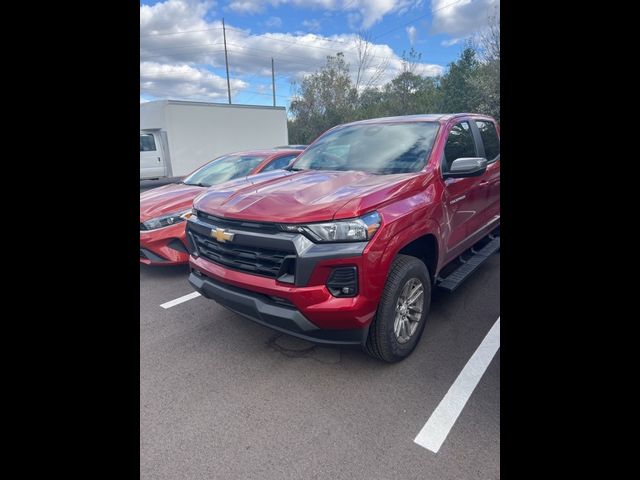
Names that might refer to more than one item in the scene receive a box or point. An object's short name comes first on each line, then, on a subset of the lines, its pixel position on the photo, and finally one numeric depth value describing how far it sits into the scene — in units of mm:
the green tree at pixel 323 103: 25062
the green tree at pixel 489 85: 16375
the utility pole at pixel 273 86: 35312
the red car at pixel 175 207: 4633
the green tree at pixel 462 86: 17922
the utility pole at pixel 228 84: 31397
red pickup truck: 2326
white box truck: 13883
